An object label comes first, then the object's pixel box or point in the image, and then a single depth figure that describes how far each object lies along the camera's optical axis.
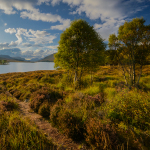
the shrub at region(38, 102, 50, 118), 6.79
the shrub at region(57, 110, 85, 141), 4.35
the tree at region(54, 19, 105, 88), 12.74
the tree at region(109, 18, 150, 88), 11.98
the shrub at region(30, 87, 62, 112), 7.79
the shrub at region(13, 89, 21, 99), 11.23
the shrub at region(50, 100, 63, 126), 5.53
